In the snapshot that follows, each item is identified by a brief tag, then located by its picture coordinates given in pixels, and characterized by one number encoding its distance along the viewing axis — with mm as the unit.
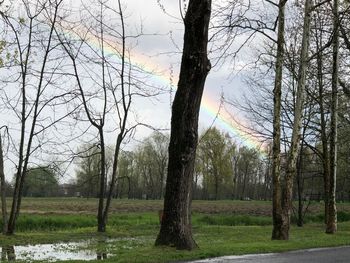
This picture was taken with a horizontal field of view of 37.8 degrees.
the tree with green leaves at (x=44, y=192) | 102438
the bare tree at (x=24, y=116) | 19870
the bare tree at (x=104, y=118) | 22766
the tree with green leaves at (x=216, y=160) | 86312
